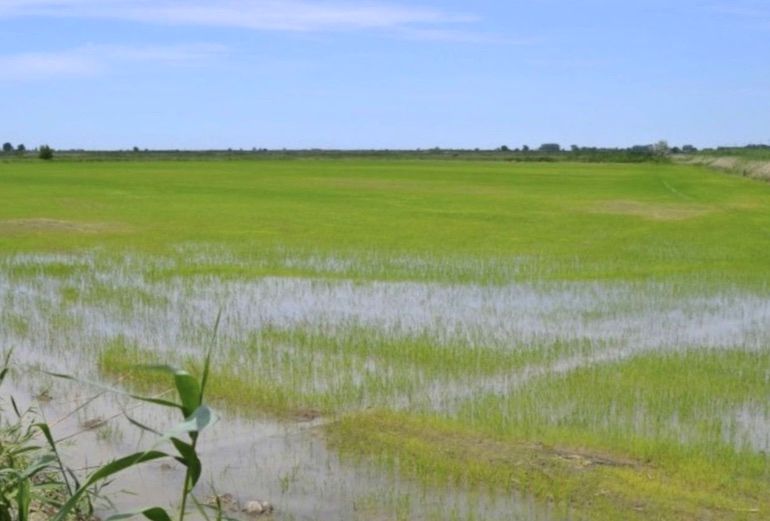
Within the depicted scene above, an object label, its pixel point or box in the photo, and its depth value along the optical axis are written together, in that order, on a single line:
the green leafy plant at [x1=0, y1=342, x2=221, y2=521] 2.07
